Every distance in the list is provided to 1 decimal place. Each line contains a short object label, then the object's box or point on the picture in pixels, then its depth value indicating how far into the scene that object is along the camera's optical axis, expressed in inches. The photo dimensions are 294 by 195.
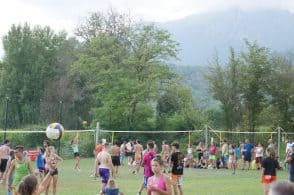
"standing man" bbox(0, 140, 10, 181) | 840.3
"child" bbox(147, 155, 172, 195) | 346.9
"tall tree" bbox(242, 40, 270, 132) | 1787.6
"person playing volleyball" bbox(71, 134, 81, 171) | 1151.5
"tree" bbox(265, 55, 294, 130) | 1833.2
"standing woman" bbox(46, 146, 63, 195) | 637.3
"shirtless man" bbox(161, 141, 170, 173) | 1064.0
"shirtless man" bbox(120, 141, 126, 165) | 1364.4
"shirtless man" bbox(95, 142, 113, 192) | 673.6
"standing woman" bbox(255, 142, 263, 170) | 1252.5
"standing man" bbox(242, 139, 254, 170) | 1264.8
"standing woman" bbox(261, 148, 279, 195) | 644.1
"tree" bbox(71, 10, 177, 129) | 1892.2
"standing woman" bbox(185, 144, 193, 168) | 1354.6
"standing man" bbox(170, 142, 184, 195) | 669.3
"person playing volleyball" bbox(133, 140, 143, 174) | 1129.9
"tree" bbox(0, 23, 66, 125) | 2423.7
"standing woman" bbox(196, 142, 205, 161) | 1334.9
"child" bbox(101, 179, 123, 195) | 408.8
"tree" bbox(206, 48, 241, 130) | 1838.1
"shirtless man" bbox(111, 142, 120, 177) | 1015.6
